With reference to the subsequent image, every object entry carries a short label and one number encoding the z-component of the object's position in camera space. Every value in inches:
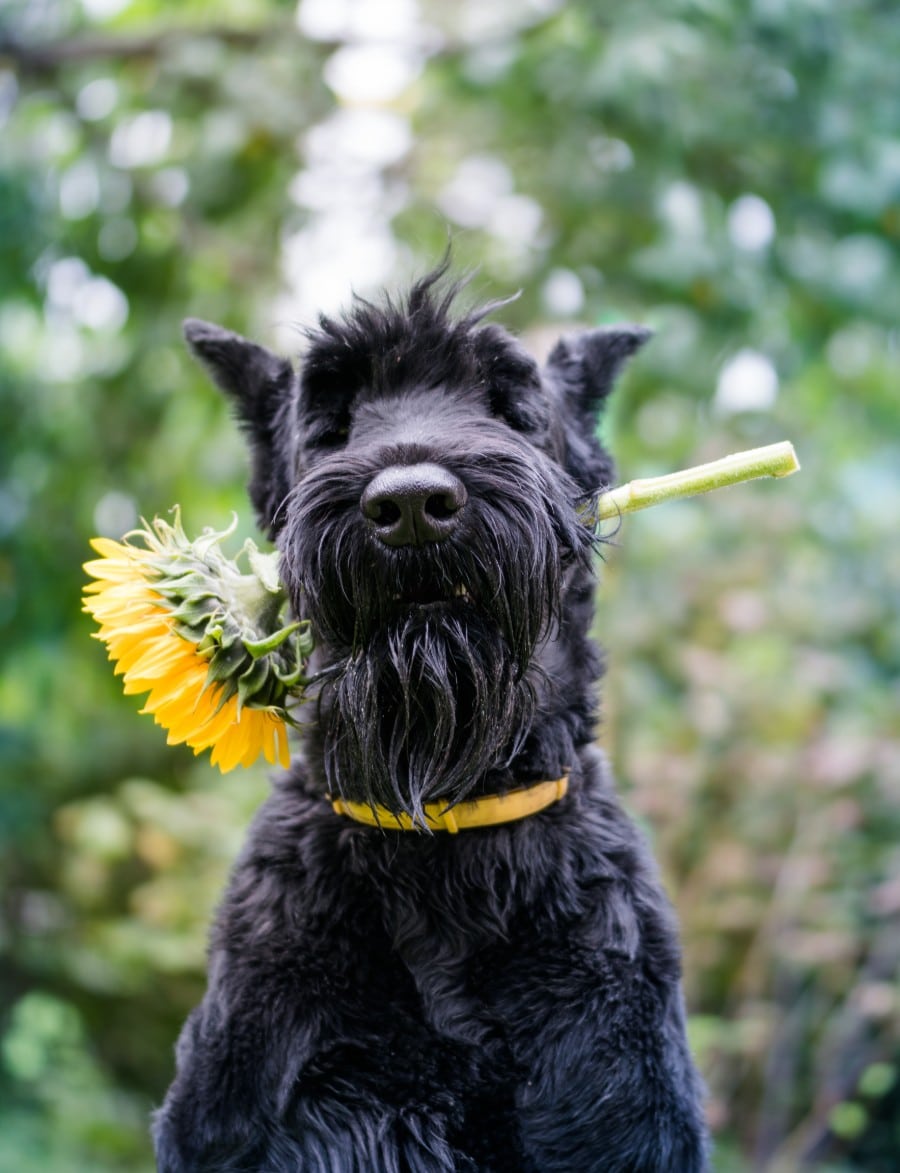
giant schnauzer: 38.7
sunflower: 39.4
